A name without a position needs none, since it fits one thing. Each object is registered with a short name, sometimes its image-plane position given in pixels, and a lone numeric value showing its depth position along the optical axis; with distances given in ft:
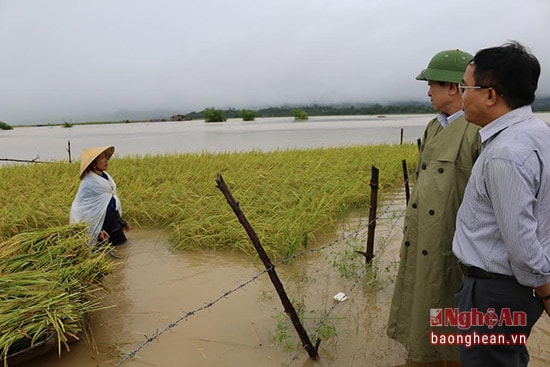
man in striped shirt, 3.70
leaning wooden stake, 6.38
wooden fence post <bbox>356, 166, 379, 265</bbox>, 10.46
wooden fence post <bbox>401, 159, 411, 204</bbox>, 11.83
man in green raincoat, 5.75
